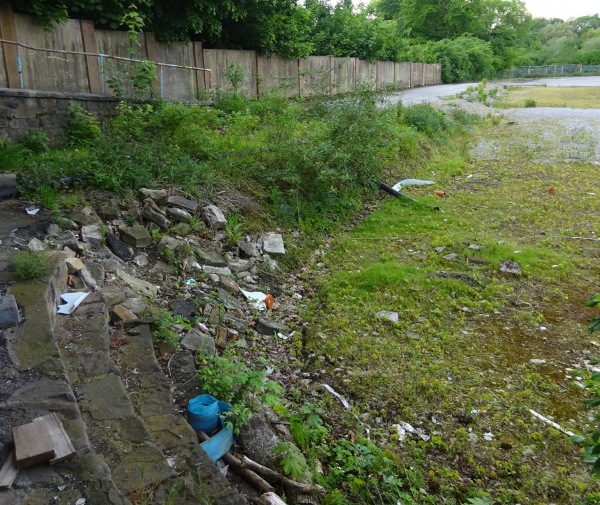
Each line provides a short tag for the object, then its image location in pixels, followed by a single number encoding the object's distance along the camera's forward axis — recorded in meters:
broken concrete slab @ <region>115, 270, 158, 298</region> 4.14
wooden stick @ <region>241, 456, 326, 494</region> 2.60
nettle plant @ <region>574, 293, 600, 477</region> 1.81
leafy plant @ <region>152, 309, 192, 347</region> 3.41
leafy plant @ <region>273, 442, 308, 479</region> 2.64
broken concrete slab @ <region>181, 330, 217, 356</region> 3.47
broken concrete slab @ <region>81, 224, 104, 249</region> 4.57
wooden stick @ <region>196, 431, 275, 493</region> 2.53
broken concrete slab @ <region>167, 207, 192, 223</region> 5.58
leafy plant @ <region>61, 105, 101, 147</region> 7.55
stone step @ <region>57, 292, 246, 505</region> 2.17
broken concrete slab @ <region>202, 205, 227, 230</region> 5.82
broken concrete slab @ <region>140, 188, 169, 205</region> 5.59
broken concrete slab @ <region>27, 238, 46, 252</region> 3.93
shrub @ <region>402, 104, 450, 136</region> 12.66
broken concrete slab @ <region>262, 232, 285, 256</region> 5.97
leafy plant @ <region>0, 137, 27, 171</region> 6.16
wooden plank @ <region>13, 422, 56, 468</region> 1.96
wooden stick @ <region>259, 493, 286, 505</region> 2.38
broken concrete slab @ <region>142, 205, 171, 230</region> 5.38
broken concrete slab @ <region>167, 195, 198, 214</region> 5.70
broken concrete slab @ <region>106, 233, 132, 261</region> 4.71
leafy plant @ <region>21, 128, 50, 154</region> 6.87
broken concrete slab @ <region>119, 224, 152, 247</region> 4.95
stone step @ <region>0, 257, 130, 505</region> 1.91
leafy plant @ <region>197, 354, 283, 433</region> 2.98
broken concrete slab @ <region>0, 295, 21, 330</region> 2.84
